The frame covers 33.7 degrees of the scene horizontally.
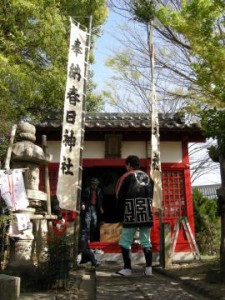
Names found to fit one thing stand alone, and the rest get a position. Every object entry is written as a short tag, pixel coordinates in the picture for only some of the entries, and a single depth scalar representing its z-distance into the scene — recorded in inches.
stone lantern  222.1
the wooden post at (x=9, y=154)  239.9
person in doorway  346.9
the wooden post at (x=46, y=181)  251.4
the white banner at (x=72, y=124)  288.7
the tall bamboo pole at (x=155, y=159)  354.3
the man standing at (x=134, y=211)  259.3
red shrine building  411.2
